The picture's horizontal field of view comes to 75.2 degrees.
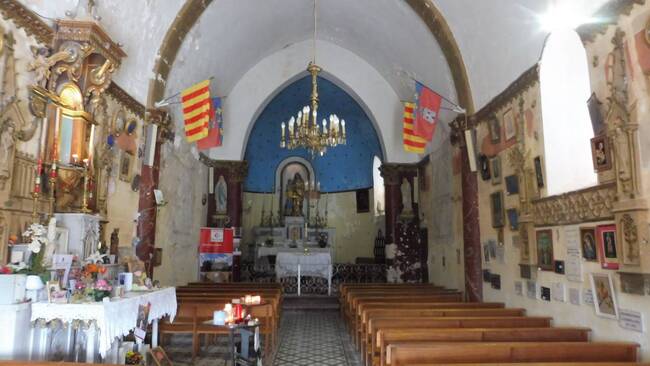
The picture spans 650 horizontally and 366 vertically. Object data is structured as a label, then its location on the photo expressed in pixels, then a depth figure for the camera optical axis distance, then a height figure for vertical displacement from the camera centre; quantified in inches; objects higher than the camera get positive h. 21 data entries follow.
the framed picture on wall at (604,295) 184.9 -24.2
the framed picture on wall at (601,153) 183.9 +38.4
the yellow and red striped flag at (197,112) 322.0 +99.8
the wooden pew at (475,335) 170.6 -39.8
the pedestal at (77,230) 212.7 +6.7
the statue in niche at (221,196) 545.6 +60.3
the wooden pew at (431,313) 233.1 -40.6
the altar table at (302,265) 492.7 -27.0
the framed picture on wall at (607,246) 182.4 -2.4
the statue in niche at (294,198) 658.8 +68.4
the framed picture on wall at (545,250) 235.1 -5.0
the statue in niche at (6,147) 176.9 +40.7
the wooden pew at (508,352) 144.9 -39.5
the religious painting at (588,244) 197.3 -1.5
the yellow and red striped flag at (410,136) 360.8 +89.6
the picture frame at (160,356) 175.4 -48.2
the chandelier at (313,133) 346.3 +90.6
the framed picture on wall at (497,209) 295.7 +23.0
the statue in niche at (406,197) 557.0 +58.2
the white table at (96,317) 167.5 -30.0
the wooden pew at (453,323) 199.2 -39.5
